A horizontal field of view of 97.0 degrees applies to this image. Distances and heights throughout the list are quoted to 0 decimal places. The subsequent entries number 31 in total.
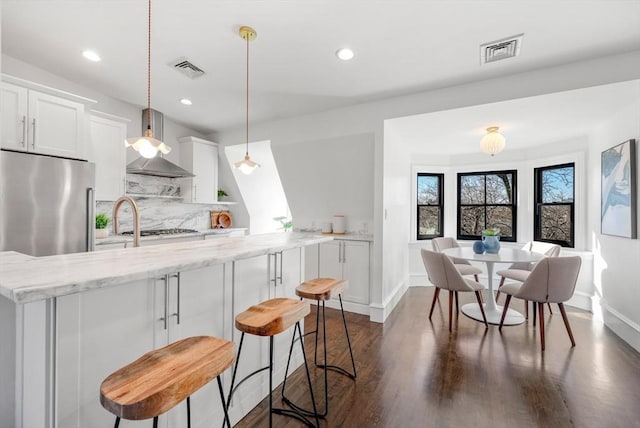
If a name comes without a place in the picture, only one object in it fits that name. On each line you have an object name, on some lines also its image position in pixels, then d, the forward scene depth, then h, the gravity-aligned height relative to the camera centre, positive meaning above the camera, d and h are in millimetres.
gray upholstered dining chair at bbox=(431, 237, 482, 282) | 3811 -498
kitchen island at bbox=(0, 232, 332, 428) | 938 -446
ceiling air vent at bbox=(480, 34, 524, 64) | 2176 +1346
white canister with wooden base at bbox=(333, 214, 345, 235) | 3707 -149
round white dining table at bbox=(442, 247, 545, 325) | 3050 -587
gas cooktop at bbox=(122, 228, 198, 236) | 3934 -297
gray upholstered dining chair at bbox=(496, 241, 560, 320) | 3361 -679
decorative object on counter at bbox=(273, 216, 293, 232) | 5230 -177
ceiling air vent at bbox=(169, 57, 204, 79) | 2772 +1468
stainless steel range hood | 3793 +644
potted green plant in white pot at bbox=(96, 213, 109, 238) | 3400 -188
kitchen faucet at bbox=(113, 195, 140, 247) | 1680 -41
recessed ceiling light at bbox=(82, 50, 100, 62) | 2771 +1550
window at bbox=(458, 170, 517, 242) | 4699 +214
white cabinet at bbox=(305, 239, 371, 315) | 3469 -654
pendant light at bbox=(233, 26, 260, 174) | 2225 +1422
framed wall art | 2594 +266
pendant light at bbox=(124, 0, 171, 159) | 1841 +439
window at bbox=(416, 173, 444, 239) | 5055 +178
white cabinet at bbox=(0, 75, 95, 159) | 2584 +890
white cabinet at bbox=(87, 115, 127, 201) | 3451 +699
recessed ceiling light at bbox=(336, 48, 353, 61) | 2414 +1395
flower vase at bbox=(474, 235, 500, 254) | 3369 -350
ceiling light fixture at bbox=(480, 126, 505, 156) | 3389 +882
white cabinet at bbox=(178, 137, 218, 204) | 4520 +735
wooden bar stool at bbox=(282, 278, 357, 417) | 1838 -524
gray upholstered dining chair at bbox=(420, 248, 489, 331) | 2987 -671
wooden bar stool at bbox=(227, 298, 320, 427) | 1334 -532
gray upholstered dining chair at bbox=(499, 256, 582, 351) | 2609 -610
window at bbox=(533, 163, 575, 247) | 4004 +182
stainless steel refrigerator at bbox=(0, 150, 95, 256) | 2445 +57
